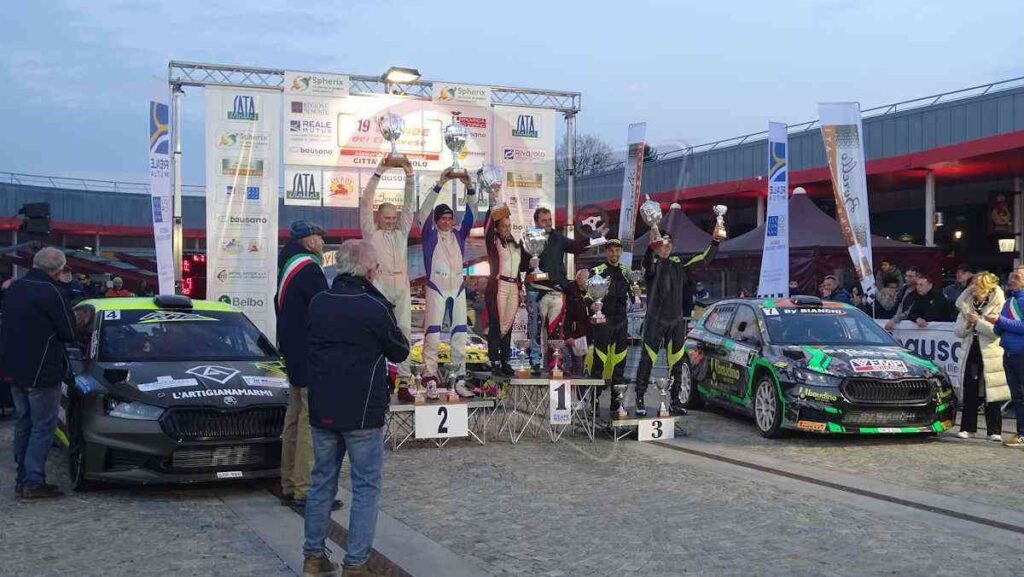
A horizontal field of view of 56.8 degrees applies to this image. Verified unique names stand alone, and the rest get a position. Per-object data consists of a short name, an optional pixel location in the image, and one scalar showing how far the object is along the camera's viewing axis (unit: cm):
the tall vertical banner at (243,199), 1587
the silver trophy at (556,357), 1035
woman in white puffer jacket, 1046
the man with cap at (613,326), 1059
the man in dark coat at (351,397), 509
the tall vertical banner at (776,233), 1691
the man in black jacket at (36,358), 740
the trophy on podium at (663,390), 1080
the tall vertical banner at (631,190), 1806
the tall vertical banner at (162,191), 1537
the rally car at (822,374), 1005
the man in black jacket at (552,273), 1080
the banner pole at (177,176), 1556
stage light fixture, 1666
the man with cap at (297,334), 706
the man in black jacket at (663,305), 1065
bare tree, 5092
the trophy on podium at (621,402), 1049
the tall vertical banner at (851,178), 1600
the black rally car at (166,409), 729
